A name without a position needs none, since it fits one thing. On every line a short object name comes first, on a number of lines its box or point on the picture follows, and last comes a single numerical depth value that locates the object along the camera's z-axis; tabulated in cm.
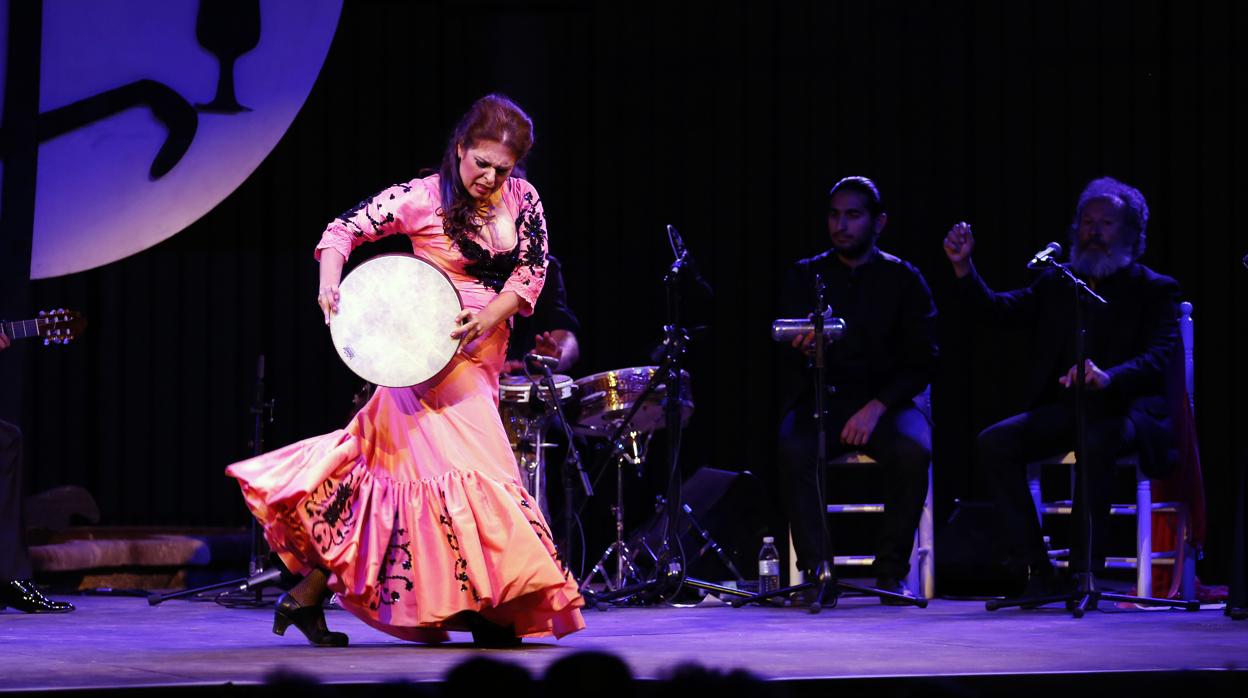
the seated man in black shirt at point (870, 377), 1233
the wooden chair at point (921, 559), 1278
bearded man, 1177
